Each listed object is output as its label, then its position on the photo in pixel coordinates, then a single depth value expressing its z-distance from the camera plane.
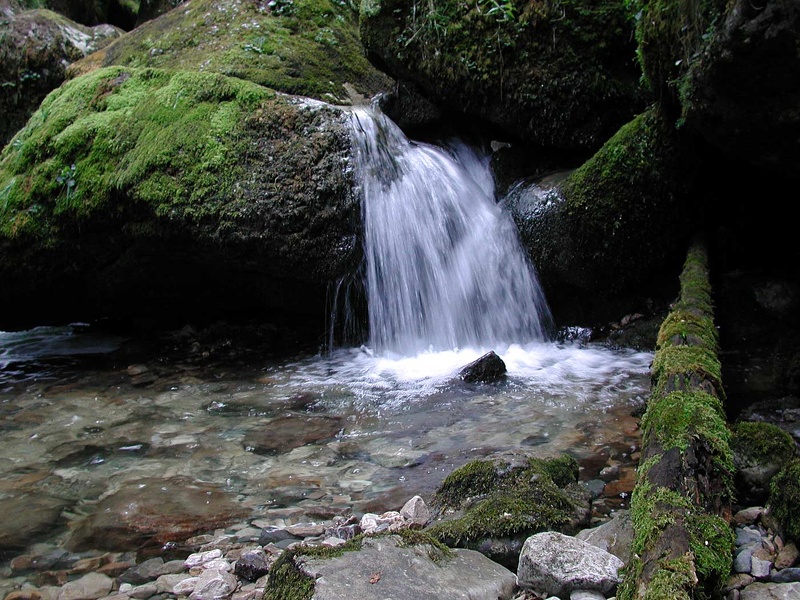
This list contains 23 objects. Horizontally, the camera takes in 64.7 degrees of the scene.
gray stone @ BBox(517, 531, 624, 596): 2.21
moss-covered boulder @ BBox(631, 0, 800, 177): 3.79
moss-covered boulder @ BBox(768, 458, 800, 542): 2.47
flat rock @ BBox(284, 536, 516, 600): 2.23
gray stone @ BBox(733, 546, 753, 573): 2.27
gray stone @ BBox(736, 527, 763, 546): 2.49
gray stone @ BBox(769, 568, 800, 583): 2.19
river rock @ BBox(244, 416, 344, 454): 4.70
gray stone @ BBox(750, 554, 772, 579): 2.23
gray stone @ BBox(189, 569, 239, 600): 2.71
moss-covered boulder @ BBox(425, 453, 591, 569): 2.72
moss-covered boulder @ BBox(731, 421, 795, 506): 2.92
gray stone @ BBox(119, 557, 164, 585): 2.96
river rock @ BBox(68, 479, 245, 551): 3.38
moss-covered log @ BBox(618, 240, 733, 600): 1.87
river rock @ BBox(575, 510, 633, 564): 2.52
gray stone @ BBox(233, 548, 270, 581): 2.82
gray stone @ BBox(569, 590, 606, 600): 2.16
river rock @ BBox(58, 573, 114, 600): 2.86
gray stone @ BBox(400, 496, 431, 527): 3.23
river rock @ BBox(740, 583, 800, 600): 2.02
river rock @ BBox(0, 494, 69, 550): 3.46
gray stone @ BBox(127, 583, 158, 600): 2.80
